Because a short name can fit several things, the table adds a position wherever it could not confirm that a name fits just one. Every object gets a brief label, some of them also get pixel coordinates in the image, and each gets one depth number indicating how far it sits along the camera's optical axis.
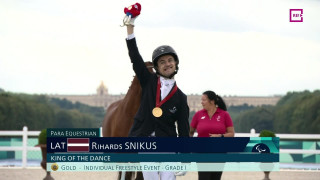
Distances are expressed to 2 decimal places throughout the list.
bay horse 17.81
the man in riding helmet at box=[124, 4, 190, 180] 11.71
